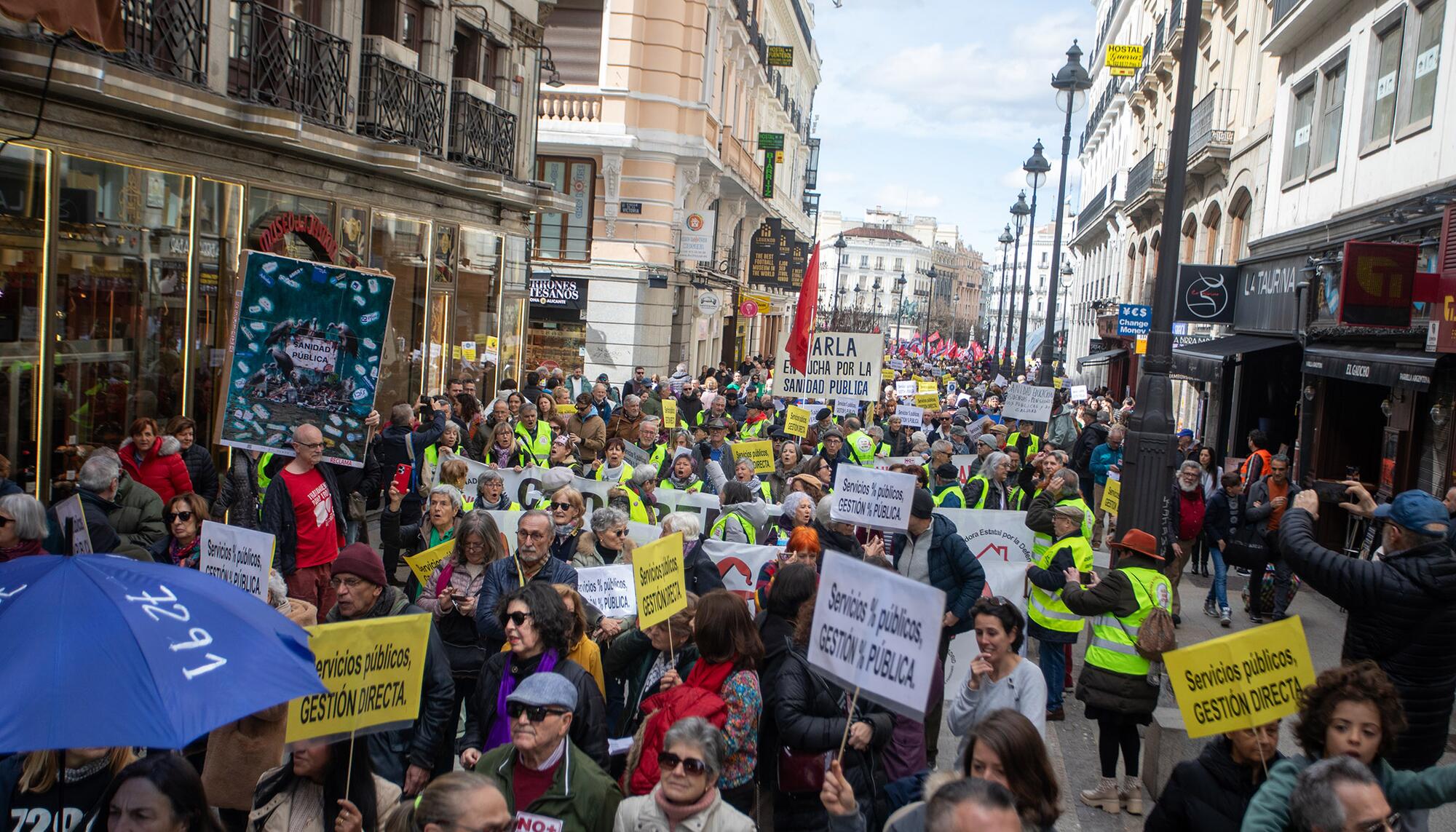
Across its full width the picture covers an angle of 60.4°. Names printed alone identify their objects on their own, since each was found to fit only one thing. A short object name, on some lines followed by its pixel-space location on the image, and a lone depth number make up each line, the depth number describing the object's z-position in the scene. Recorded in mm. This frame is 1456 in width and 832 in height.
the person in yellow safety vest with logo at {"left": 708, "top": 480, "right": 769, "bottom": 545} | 9375
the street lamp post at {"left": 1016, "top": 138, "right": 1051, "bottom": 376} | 31297
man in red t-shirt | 8164
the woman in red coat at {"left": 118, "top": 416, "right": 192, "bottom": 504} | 9227
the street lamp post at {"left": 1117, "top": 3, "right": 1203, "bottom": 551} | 10828
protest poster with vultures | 8516
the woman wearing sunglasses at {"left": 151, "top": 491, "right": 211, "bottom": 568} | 7480
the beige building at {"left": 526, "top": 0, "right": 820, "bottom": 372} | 30281
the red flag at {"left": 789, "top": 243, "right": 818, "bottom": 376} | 16672
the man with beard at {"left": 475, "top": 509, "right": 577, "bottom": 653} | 6246
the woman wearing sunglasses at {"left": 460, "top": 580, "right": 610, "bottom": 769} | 5156
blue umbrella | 3363
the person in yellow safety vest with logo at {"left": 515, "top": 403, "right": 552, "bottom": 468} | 12320
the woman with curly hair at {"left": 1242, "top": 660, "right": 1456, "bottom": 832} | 4047
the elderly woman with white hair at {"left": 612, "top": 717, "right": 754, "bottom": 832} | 4035
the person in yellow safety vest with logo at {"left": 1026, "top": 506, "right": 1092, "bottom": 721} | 8195
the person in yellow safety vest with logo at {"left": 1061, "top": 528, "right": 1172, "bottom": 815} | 7020
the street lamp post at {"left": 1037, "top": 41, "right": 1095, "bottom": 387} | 23797
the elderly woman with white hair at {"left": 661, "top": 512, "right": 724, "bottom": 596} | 7371
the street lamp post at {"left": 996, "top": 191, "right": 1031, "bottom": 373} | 38562
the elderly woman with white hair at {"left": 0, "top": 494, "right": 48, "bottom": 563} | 6430
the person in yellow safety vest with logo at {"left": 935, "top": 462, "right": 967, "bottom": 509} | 10773
